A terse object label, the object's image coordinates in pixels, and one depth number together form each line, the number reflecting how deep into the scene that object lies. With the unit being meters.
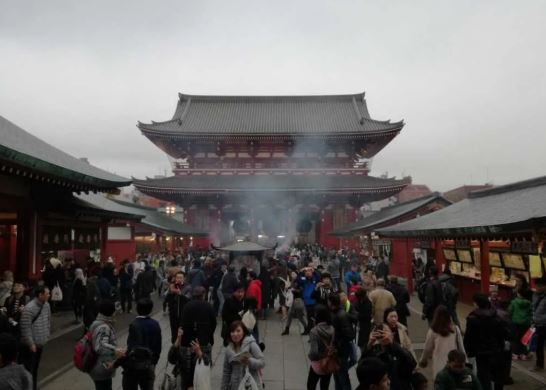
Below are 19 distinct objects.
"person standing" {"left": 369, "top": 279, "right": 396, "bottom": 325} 7.64
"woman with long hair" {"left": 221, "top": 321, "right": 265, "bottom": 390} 4.75
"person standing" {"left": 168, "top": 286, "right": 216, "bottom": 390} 5.58
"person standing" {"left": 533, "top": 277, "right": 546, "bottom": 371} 7.28
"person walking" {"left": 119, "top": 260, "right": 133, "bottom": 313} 13.20
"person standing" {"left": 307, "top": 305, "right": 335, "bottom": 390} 5.38
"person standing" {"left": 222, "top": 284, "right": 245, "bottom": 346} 6.01
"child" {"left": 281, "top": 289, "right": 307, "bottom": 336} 10.33
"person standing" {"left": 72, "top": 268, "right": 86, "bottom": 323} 11.36
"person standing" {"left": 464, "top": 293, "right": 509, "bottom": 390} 5.68
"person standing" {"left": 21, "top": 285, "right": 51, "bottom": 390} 5.98
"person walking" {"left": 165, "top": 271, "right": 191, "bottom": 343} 7.07
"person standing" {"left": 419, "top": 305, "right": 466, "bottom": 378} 5.28
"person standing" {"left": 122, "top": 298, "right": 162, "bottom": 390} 4.85
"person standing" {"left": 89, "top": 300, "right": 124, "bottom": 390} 4.98
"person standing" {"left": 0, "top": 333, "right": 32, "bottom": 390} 3.87
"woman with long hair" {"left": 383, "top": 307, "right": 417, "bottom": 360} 5.11
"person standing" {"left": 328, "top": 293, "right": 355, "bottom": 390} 5.59
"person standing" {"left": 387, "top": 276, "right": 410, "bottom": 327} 8.31
